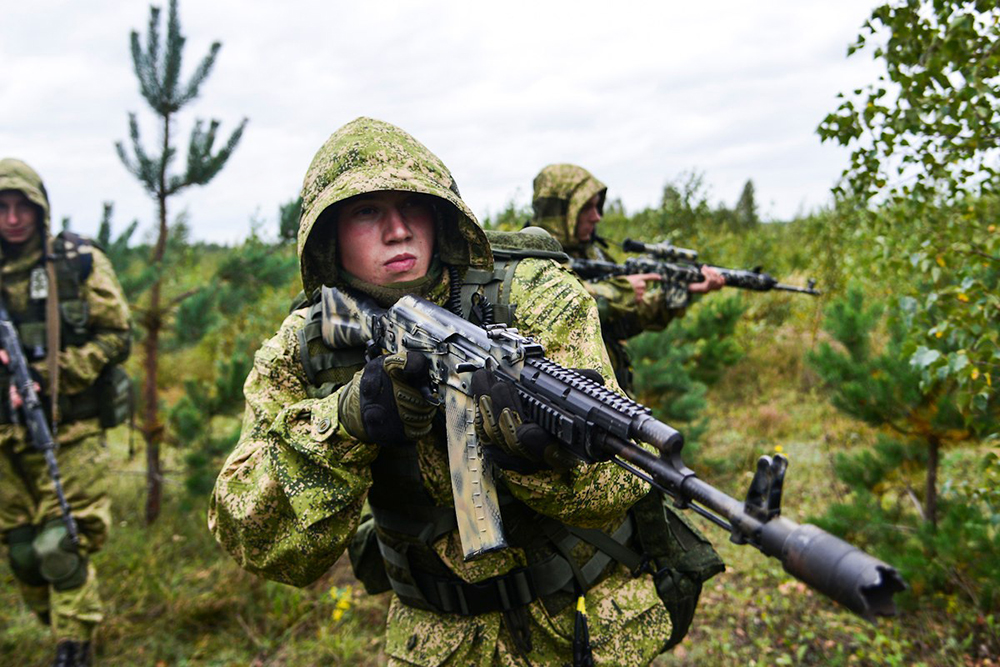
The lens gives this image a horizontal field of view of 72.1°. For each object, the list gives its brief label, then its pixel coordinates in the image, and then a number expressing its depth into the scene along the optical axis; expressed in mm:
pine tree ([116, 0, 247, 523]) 5168
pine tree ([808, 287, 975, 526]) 4352
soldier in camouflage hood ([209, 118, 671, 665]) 1972
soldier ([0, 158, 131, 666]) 4312
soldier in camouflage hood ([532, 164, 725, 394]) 4789
